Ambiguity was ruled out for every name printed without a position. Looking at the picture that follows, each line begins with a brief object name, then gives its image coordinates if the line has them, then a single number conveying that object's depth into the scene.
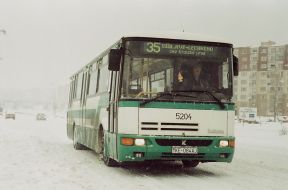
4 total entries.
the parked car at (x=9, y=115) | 82.12
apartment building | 128.12
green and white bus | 10.46
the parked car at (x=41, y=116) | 84.39
